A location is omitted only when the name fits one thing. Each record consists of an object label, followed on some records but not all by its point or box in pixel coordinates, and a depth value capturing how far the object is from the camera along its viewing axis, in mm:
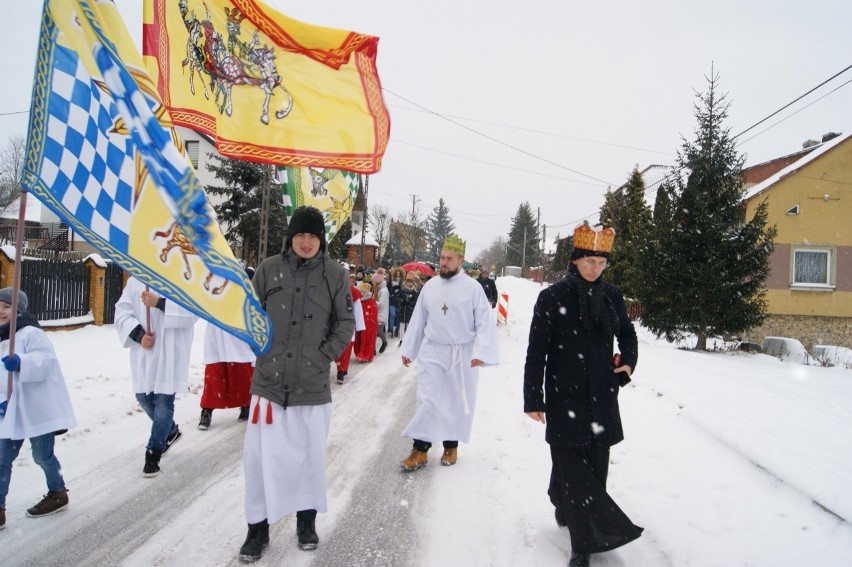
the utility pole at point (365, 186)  28441
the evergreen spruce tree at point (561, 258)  44812
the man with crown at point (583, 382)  3131
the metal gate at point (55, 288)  11055
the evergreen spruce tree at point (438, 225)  95038
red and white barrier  20062
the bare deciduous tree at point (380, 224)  58594
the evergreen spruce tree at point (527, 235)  87188
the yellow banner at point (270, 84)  5113
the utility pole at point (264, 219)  13742
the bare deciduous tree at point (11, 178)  51719
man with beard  5020
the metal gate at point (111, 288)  13141
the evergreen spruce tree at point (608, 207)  34366
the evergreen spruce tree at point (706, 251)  13172
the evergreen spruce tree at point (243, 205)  25750
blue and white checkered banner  2715
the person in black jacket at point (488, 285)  16375
